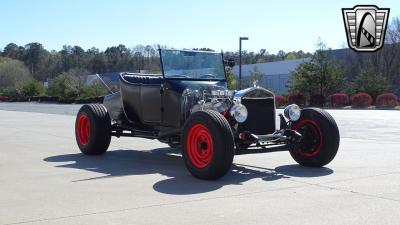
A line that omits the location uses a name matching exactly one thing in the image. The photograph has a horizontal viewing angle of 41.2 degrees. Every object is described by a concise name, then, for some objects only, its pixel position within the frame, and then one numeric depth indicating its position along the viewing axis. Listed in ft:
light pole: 131.18
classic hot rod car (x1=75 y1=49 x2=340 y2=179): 24.49
